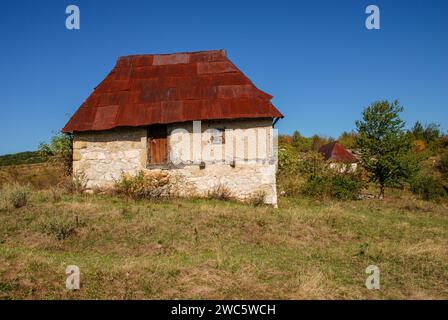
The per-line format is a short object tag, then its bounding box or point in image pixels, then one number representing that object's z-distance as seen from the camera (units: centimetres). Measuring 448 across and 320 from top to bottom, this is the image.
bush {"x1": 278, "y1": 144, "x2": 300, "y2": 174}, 1725
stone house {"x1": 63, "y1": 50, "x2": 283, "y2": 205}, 1175
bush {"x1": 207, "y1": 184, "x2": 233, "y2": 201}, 1167
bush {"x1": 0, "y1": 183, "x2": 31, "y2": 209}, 948
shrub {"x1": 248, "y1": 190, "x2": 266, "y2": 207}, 1152
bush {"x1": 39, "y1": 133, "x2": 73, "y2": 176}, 1384
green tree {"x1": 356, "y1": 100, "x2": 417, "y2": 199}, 1572
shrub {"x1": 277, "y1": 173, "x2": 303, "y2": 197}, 1512
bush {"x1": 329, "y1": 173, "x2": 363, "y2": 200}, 1497
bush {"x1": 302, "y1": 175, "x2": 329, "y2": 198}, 1479
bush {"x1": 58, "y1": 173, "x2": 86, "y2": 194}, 1221
